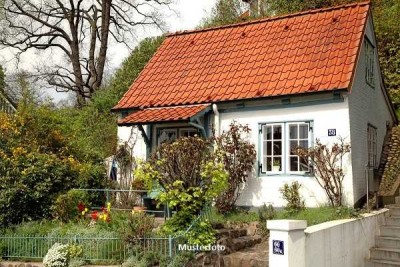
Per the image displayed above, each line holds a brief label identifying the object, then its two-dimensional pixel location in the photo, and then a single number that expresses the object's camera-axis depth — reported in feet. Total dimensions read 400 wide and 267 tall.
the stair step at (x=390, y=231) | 35.91
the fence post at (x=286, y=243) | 23.34
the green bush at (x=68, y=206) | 39.09
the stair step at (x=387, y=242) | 34.64
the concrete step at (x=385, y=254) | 33.12
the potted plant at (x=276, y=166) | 42.29
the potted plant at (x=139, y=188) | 47.01
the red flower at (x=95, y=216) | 36.95
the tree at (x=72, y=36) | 95.71
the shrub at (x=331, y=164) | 38.47
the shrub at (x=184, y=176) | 31.22
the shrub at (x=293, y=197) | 39.60
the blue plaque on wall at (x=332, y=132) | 39.78
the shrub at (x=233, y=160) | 41.83
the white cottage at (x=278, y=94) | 40.65
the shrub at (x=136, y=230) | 30.09
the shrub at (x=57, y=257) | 29.60
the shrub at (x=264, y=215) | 36.99
